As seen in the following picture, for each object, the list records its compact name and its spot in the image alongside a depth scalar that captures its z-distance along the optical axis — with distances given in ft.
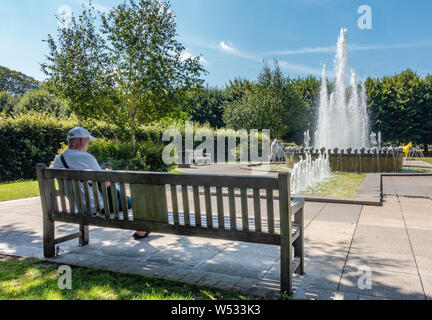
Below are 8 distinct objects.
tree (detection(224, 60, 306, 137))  103.76
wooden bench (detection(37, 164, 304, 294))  8.87
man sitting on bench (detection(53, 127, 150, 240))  12.51
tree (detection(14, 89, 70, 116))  150.92
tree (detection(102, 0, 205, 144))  41.27
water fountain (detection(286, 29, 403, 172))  43.70
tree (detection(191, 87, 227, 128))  144.87
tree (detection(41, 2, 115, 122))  40.37
